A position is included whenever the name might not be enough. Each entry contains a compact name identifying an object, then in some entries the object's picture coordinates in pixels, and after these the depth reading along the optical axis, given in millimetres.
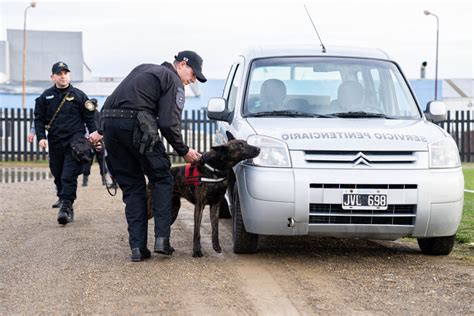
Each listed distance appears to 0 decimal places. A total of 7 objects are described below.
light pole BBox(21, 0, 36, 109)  46575
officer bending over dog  7438
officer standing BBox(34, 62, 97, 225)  10750
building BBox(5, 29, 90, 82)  68875
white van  7098
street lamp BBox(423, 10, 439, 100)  49188
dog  7551
